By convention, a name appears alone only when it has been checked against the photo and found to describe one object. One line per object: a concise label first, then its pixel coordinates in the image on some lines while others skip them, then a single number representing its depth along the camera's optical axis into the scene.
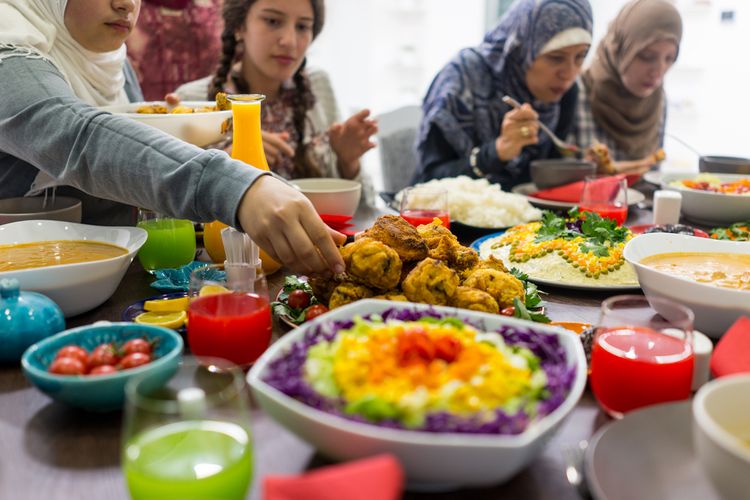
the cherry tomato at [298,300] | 1.37
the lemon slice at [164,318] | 1.27
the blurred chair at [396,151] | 3.50
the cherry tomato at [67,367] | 0.99
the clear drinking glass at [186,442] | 0.72
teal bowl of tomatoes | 0.96
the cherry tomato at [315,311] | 1.28
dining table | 0.85
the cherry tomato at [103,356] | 1.02
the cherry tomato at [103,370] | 0.99
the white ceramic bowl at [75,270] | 1.28
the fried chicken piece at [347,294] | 1.29
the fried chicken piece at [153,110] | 1.84
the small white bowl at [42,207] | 1.73
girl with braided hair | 2.73
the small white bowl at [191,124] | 1.65
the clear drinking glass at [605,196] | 2.12
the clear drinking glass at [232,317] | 1.15
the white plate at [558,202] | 2.43
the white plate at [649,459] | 0.84
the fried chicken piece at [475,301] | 1.25
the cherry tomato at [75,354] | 1.02
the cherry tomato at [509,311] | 1.28
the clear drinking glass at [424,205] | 1.93
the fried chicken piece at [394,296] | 1.29
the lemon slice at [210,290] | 1.18
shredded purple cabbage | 0.79
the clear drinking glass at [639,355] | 1.01
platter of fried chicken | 1.28
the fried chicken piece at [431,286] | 1.28
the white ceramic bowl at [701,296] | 1.23
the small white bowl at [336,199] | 2.08
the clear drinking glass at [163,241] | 1.62
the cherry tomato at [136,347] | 1.05
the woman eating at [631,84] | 3.36
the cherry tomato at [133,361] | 1.01
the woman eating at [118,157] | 1.27
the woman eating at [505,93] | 3.02
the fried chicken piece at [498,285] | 1.32
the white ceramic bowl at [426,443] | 0.75
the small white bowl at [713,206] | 2.21
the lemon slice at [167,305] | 1.33
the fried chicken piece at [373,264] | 1.30
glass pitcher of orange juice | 1.61
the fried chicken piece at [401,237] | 1.37
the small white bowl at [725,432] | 0.72
